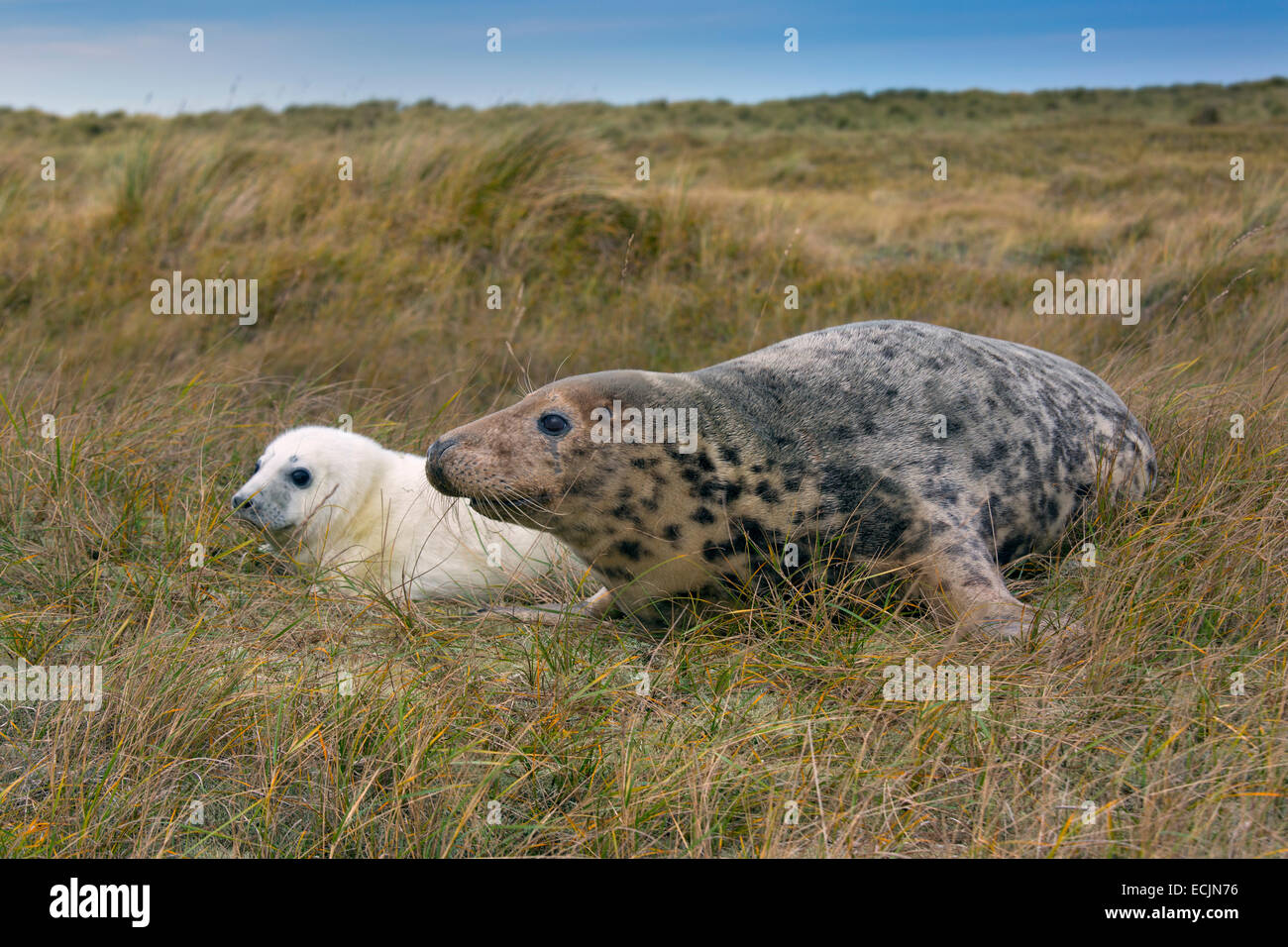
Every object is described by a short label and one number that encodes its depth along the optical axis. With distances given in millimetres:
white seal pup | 4133
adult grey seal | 3287
